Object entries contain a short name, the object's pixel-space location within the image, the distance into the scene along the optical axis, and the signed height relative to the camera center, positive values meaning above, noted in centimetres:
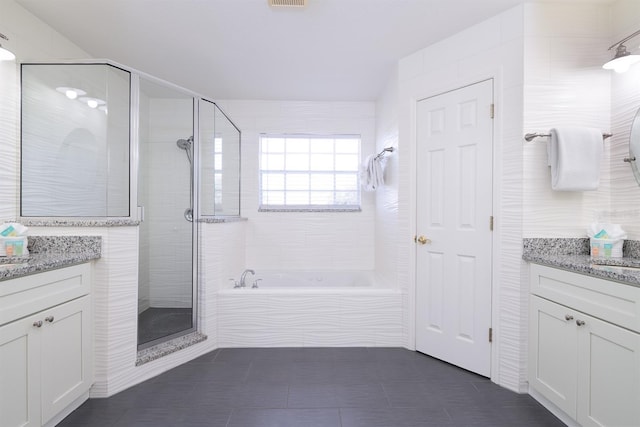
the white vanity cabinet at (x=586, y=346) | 127 -63
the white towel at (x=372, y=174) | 301 +37
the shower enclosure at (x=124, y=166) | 199 +29
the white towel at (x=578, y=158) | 180 +32
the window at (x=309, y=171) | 374 +48
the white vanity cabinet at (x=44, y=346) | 130 -64
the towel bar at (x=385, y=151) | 275 +54
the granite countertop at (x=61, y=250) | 158 -23
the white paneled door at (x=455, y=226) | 211 -10
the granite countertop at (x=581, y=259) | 136 -25
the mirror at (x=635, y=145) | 176 +38
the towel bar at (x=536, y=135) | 187 +46
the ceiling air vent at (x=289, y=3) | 186 +124
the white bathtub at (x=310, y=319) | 254 -87
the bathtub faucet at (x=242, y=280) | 298 -66
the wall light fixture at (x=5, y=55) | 167 +83
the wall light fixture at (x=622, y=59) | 168 +83
